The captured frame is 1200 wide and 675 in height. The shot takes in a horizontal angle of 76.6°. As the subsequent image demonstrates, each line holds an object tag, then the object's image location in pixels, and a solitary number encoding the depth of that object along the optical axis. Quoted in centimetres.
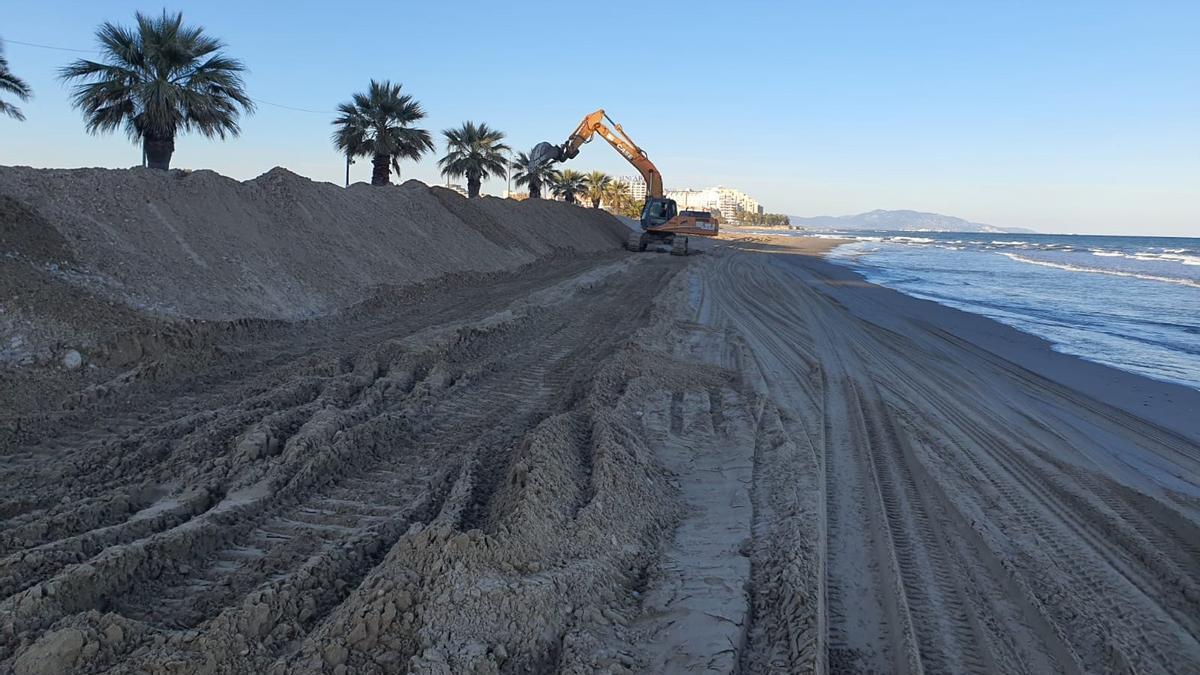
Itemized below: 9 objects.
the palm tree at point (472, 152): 3653
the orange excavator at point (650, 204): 3280
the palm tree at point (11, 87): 1488
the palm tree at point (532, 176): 4584
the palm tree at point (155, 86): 1573
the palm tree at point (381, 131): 2652
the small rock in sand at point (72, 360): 847
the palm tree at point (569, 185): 5419
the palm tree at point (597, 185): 5791
